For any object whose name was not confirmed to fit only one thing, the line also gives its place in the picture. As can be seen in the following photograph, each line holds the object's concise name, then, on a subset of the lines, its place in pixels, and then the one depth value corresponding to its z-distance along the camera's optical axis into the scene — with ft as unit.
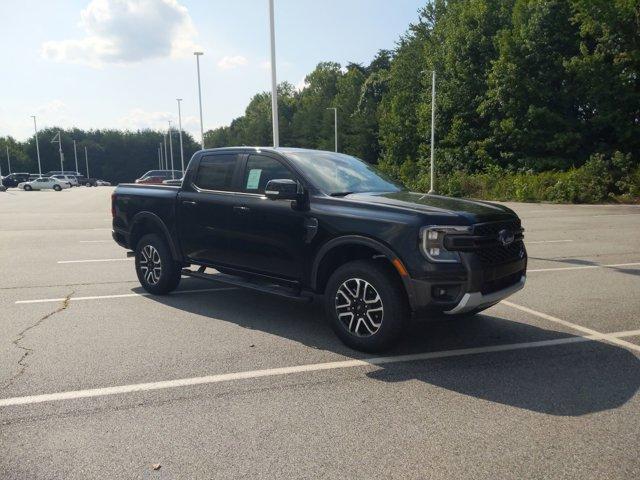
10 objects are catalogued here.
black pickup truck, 14.15
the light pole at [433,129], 105.86
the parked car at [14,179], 212.84
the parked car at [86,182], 261.24
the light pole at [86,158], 358.12
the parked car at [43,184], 184.34
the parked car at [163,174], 128.87
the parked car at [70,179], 207.70
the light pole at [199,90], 138.82
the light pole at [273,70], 64.18
